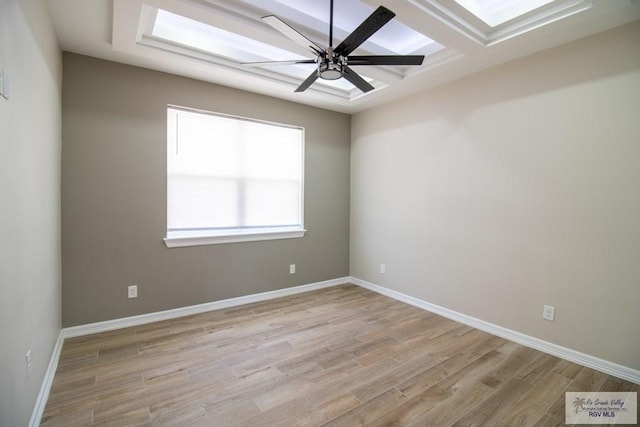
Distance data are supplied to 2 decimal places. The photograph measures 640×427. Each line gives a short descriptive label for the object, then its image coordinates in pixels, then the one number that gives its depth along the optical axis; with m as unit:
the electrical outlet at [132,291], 3.04
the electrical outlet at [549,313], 2.62
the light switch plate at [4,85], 1.24
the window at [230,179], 3.33
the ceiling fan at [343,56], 1.68
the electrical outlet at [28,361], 1.63
